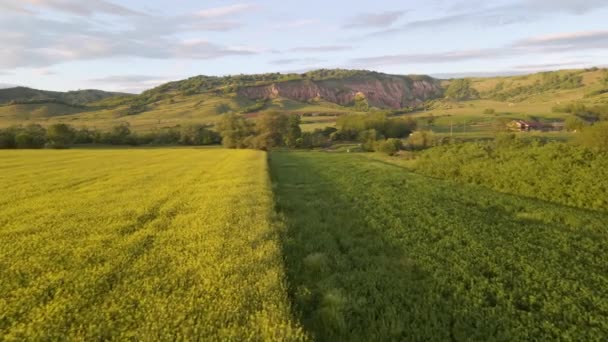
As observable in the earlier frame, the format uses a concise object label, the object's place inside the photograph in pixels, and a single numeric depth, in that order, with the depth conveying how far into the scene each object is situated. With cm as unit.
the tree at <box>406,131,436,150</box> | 8524
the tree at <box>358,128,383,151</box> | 8975
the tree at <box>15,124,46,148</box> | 7838
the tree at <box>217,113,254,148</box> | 9612
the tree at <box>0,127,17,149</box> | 7656
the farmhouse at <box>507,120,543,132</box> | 10125
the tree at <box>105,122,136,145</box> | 9659
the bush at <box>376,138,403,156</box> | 7975
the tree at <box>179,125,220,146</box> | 10244
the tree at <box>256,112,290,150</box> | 9281
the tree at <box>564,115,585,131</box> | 8778
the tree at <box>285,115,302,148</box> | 9788
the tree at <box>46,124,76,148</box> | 7975
